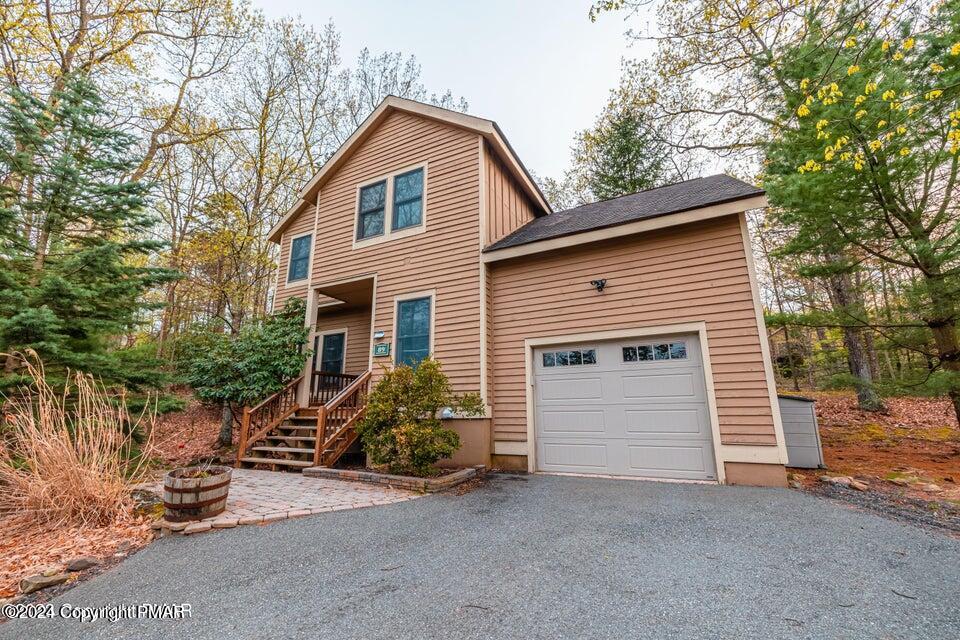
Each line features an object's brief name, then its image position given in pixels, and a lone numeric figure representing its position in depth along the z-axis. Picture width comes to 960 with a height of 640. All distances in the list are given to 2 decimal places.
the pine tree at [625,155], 12.93
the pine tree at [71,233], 5.15
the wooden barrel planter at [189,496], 3.67
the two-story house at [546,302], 5.18
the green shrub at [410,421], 5.15
